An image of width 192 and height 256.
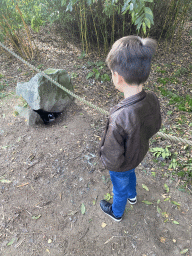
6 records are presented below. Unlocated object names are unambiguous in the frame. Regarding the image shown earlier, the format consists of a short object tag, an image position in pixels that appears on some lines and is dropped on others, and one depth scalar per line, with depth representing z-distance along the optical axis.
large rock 3.18
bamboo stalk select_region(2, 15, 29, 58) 4.32
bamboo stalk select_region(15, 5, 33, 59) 3.87
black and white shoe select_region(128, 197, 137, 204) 2.14
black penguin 3.41
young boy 1.02
